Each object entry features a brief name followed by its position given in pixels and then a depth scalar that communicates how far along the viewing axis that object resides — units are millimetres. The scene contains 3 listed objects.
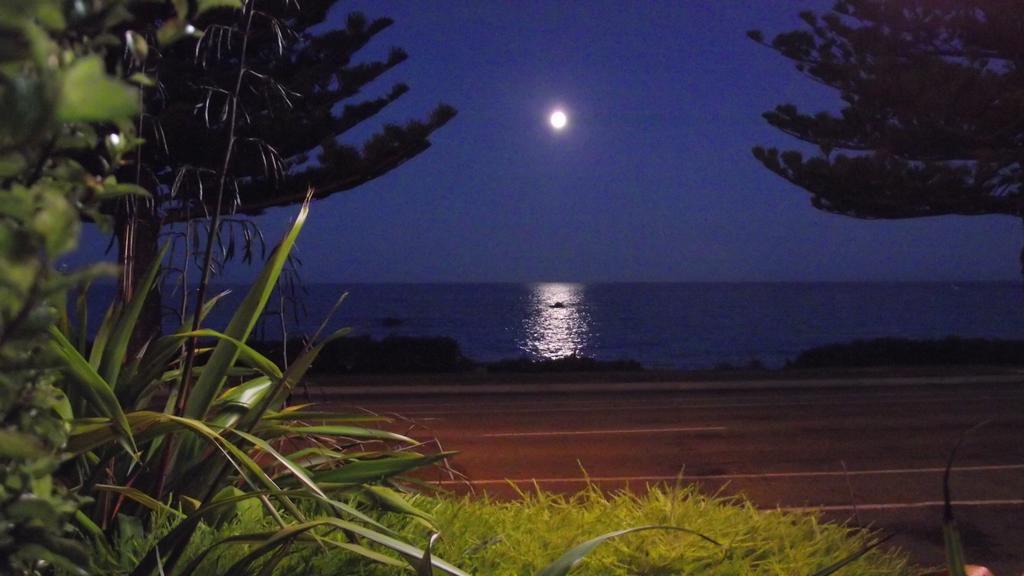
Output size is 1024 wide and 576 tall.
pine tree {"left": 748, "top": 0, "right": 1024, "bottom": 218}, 21453
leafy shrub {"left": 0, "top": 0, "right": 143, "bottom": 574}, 752
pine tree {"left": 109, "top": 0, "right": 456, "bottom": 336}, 17609
